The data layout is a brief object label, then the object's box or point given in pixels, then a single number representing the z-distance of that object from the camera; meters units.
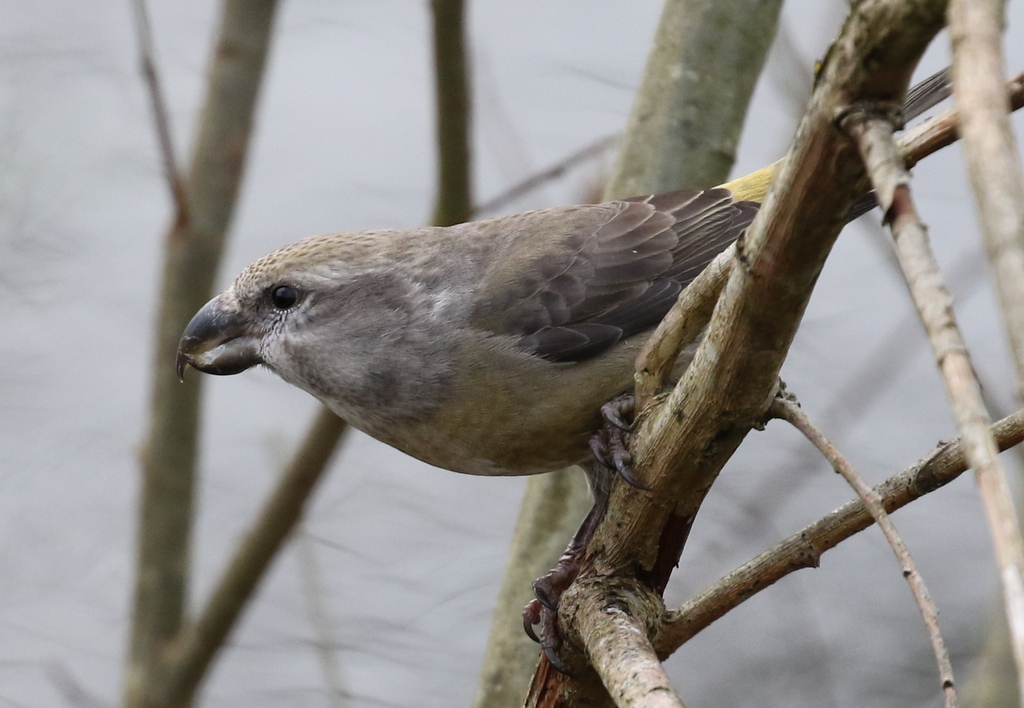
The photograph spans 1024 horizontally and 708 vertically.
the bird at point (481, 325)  6.46
